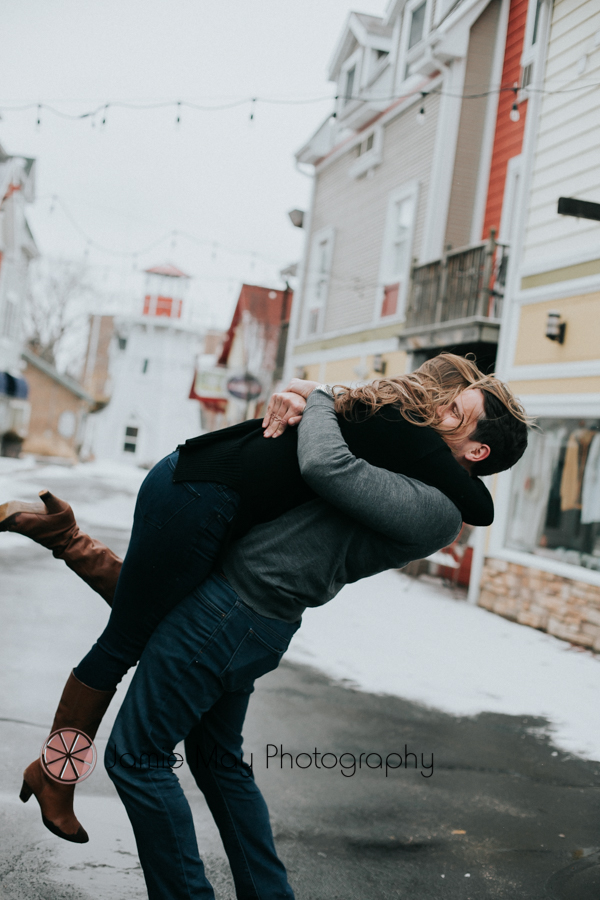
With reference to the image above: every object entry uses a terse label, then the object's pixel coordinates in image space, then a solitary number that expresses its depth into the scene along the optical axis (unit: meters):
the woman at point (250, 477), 1.73
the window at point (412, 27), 13.45
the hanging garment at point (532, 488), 8.42
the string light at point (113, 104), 9.07
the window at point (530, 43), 9.09
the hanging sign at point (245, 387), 20.48
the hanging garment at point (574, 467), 7.82
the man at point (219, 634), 1.74
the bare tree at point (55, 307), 48.84
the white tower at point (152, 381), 46.84
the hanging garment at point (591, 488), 7.64
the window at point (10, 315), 27.70
